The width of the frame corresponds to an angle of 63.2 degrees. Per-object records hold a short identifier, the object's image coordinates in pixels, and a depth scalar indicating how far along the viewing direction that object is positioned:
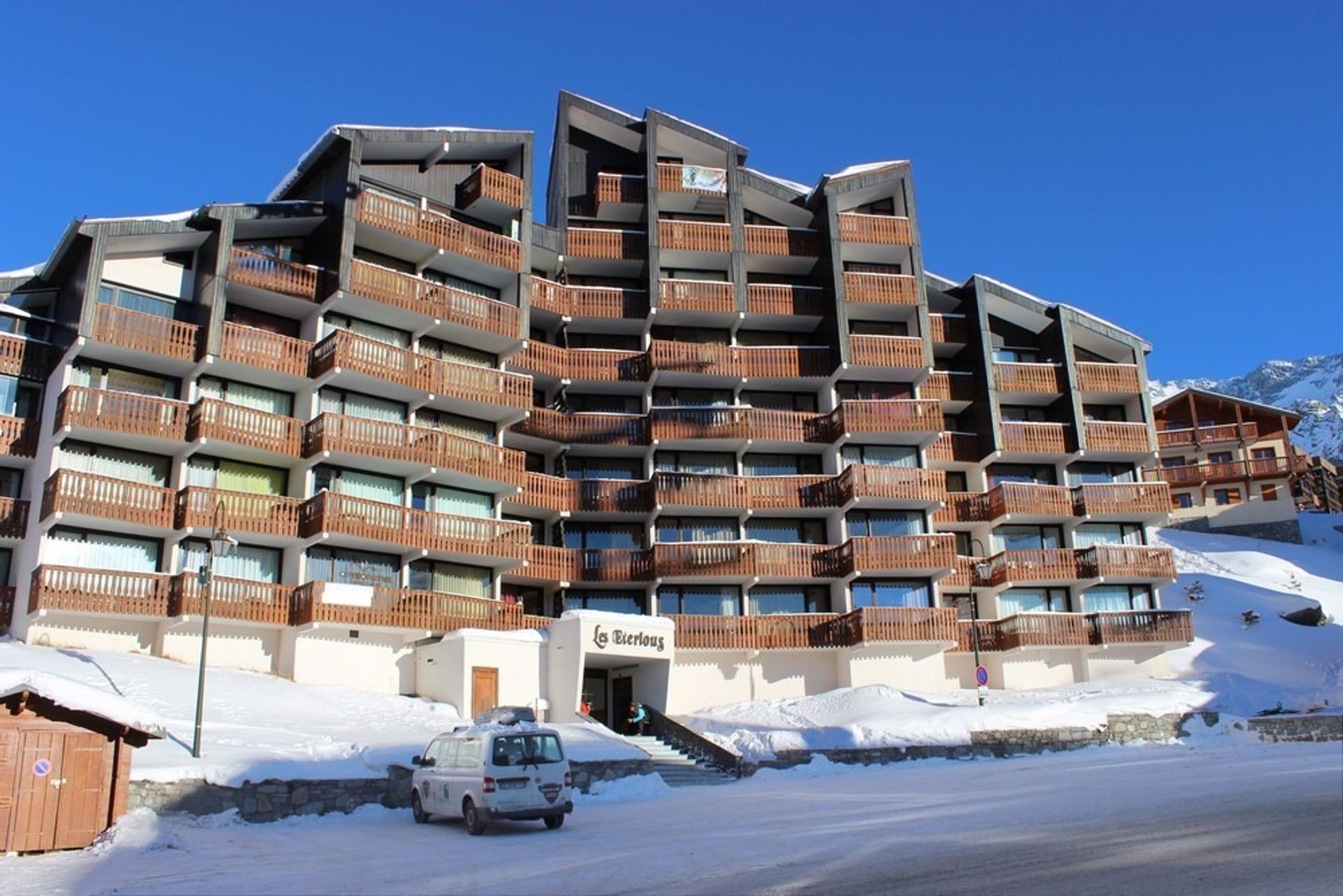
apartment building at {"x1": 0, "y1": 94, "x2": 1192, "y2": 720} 32.66
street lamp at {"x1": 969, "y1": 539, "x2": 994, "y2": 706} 43.75
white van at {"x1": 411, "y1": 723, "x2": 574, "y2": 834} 18.38
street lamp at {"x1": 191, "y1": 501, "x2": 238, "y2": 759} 23.67
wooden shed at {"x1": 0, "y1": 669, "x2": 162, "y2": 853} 16.33
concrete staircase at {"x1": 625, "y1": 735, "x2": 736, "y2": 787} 28.11
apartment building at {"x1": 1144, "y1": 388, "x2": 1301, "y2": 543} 66.38
